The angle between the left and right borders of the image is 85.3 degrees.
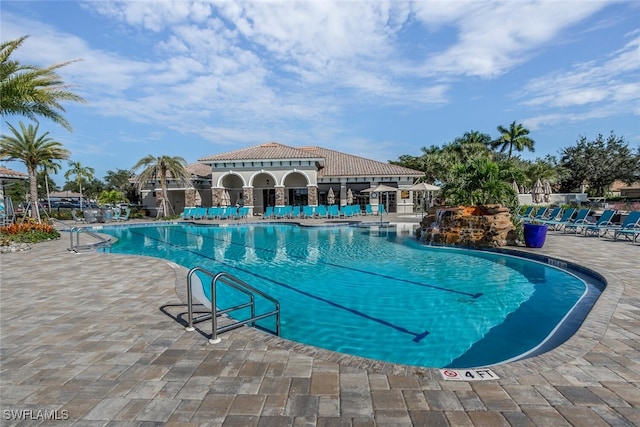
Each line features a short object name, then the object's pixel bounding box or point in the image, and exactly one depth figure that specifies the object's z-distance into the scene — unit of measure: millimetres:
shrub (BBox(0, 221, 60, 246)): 11867
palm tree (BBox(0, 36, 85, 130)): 9898
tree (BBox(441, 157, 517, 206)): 12055
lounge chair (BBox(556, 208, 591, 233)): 13128
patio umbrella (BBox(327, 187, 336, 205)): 25797
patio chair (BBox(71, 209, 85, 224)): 23750
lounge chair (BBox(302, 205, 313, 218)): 24031
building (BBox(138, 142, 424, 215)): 25938
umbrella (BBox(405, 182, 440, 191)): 21259
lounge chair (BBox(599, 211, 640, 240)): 11016
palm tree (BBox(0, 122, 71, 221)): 18875
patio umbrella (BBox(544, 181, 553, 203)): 26667
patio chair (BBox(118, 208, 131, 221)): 24156
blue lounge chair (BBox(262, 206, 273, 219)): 24295
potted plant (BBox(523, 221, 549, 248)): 9953
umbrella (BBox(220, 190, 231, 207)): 26264
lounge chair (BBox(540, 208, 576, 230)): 13759
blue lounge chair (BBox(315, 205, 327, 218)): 23719
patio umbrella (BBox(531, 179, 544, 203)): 24522
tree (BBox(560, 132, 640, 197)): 37312
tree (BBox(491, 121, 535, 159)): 35781
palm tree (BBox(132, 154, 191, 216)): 24219
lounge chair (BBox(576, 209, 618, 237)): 12148
